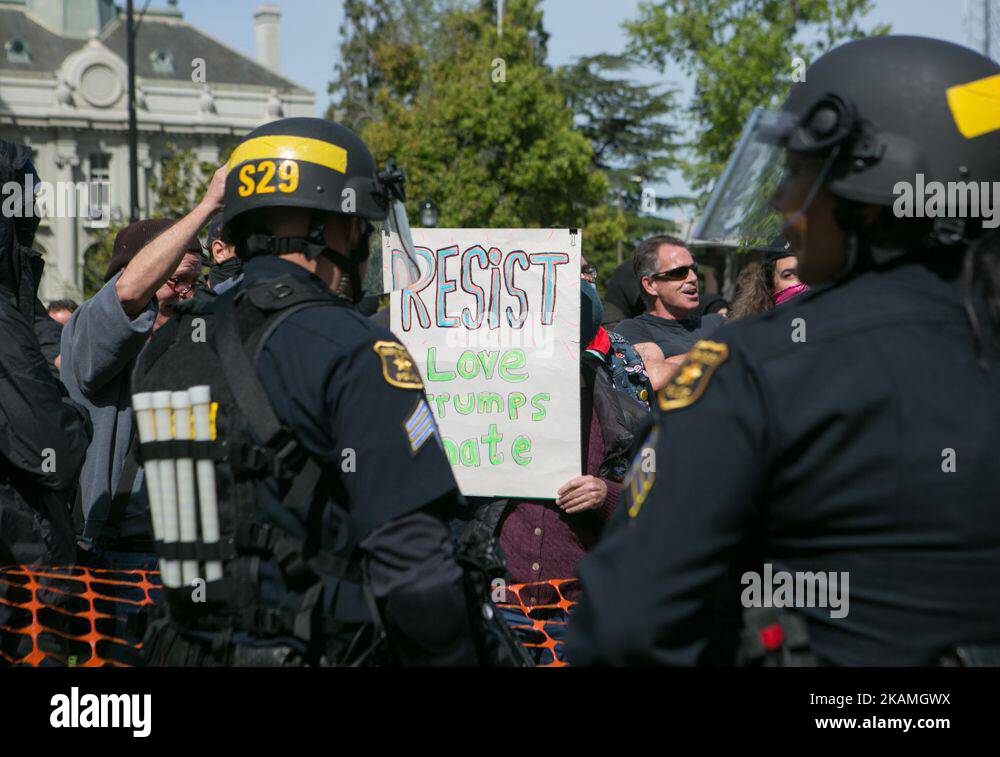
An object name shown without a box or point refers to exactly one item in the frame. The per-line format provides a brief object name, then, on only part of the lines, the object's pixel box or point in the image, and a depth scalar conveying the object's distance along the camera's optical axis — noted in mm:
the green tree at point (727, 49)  26141
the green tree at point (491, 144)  25500
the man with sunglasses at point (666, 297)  5703
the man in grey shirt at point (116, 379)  3678
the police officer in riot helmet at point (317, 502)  2473
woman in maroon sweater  4270
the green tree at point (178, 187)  24891
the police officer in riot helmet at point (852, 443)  1775
